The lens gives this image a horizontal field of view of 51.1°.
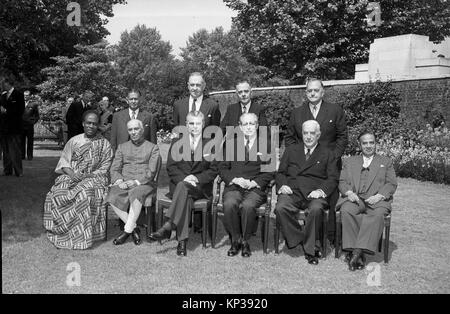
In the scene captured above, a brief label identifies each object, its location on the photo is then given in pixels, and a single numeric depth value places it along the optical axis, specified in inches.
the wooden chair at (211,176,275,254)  234.8
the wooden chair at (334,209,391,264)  222.1
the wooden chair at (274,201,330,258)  229.1
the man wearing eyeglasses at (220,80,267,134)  266.8
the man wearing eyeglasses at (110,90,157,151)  299.7
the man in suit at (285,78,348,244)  253.1
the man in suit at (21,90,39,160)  588.1
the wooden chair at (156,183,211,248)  242.4
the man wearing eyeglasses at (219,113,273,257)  233.3
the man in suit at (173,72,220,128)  280.3
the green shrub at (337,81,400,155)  671.8
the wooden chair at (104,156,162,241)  249.8
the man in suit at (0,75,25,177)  462.9
